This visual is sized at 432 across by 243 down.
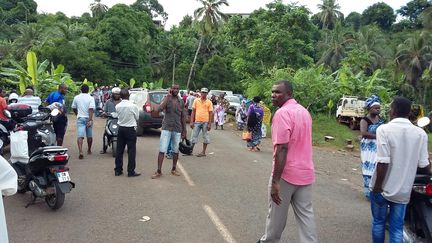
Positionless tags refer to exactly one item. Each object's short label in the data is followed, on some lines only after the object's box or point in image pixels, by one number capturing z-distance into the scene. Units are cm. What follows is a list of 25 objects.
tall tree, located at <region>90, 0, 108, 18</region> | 6736
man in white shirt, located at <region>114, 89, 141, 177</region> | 860
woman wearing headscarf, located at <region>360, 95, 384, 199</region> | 684
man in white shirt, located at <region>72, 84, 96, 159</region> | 1052
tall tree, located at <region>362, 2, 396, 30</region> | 8188
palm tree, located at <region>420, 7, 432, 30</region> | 4218
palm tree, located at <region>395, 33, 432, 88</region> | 4009
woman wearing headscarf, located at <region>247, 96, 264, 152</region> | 1289
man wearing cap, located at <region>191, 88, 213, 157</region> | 1151
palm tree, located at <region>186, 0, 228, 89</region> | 4503
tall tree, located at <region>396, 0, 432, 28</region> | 7175
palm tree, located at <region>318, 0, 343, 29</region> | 7331
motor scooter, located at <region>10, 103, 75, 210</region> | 616
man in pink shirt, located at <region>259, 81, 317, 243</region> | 417
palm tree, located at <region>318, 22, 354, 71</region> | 5123
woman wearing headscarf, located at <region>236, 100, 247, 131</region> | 1973
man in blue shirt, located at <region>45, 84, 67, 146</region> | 1027
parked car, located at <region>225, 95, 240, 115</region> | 2667
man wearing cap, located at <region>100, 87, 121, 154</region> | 1123
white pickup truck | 2202
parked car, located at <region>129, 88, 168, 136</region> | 1513
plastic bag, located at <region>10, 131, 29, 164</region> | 645
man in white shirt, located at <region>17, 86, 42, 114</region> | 1020
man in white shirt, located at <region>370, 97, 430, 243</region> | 426
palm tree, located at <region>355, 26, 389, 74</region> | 5131
